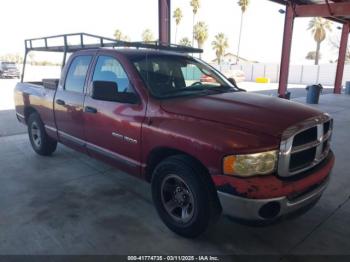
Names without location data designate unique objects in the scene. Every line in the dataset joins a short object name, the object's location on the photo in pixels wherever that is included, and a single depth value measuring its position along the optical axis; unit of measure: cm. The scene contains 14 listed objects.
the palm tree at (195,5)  5375
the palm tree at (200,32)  5481
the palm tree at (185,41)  5875
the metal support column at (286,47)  1474
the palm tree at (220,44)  5925
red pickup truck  251
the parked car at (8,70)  2859
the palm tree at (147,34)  6775
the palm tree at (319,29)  4894
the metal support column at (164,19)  842
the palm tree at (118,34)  6656
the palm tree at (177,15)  5609
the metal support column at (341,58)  1998
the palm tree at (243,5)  5176
